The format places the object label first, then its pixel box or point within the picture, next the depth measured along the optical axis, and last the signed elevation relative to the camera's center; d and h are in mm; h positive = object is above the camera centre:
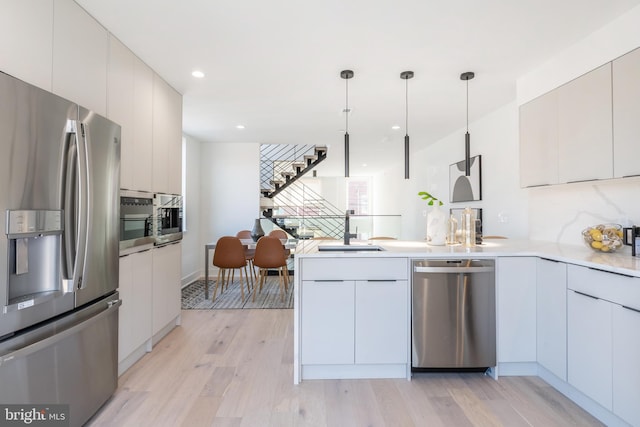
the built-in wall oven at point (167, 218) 2857 -36
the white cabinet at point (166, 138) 2893 +776
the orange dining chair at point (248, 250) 4707 -575
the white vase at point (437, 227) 2734 -114
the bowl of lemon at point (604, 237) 2170 -168
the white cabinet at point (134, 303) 2332 -727
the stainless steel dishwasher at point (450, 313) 2273 -736
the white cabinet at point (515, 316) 2312 -771
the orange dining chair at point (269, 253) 4199 -532
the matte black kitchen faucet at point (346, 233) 2740 -168
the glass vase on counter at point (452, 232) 2843 -169
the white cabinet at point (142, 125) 2557 +783
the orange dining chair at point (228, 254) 4176 -543
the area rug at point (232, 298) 4086 -1217
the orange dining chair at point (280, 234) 5162 -352
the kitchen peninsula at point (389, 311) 2234 -719
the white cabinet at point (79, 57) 1786 +1011
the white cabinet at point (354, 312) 2266 -726
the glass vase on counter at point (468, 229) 2739 -133
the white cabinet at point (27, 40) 1458 +893
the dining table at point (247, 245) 4413 -463
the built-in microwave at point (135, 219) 2336 -40
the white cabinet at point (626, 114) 1953 +659
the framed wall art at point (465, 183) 4348 +490
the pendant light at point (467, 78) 2780 +1343
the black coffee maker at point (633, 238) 2033 -166
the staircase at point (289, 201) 6555 +316
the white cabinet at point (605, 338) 1607 -716
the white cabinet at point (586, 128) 2135 +649
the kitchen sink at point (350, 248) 2551 -284
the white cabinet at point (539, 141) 2570 +652
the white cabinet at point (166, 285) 2842 -705
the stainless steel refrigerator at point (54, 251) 1309 -180
